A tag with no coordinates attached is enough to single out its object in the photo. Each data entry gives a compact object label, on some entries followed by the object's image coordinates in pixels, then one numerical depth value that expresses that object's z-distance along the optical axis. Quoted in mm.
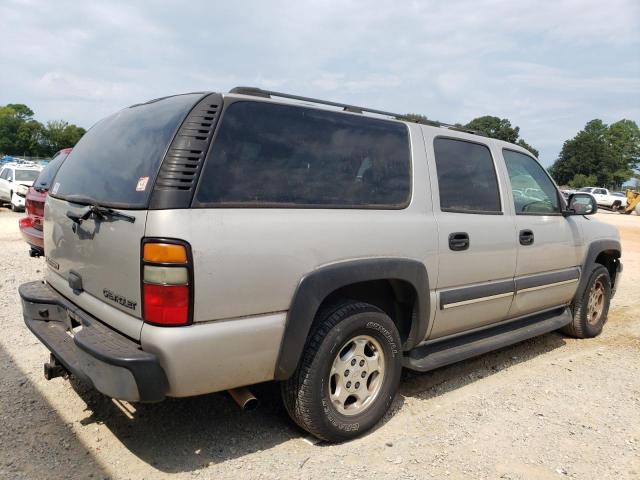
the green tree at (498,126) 77500
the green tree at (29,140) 84438
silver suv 2334
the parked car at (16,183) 16719
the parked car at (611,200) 34438
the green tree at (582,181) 65250
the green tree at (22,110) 101062
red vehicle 5918
